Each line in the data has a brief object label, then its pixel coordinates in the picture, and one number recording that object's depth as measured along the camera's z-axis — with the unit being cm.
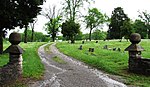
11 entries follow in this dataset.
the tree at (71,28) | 3027
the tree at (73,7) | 3230
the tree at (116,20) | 4387
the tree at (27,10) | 1438
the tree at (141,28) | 4582
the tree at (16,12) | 1287
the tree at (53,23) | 4603
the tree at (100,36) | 5814
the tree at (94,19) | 4222
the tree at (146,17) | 4808
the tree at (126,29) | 3319
